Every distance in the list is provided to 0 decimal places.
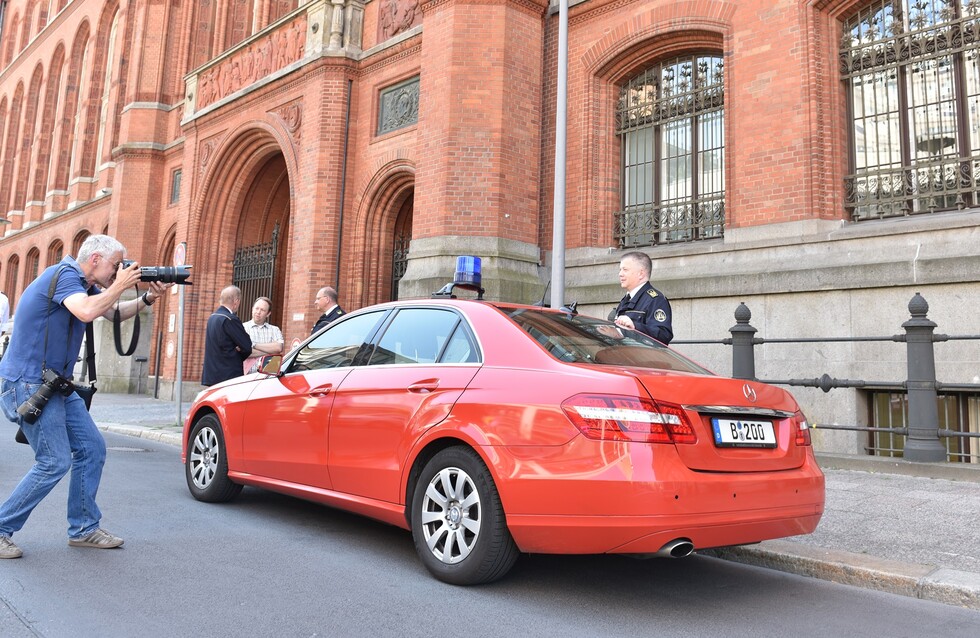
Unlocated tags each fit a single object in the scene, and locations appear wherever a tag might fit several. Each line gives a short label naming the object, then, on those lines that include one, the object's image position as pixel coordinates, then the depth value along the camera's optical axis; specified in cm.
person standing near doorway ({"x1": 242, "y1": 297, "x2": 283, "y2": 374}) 884
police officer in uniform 562
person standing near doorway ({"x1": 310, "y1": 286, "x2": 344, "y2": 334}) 831
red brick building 874
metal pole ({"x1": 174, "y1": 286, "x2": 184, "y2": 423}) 1120
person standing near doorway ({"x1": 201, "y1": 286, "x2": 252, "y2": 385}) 803
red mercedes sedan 332
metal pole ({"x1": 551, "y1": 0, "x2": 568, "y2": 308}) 858
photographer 411
